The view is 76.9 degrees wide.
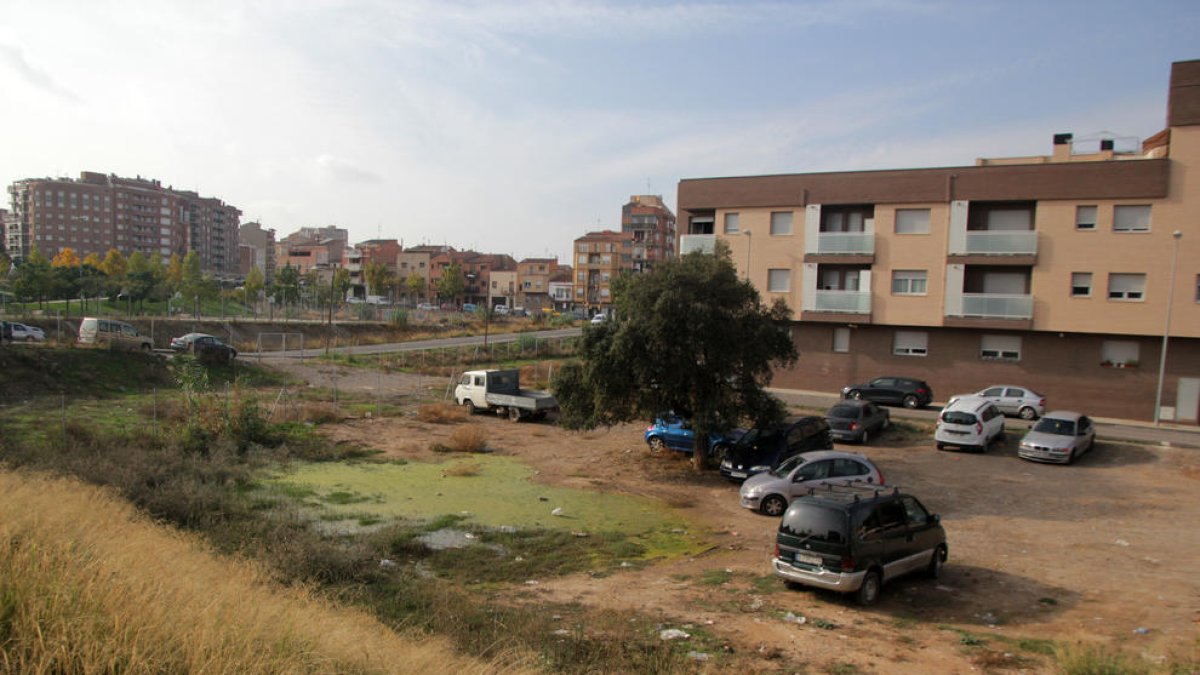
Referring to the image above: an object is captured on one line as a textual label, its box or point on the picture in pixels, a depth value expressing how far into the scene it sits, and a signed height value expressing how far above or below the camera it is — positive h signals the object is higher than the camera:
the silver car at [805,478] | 17.89 -3.73
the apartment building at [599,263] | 121.88 +7.76
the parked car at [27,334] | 43.76 -2.93
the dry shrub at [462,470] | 21.84 -4.87
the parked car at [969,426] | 25.91 -3.42
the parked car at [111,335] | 41.16 -2.67
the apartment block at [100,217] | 130.50 +13.15
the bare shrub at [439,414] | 32.09 -4.78
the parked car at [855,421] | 27.47 -3.64
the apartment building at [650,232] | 122.00 +13.28
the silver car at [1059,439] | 24.42 -3.55
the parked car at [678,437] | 24.09 -4.05
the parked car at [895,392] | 34.78 -3.19
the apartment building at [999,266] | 32.31 +2.91
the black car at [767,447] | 21.28 -3.74
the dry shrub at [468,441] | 25.97 -4.71
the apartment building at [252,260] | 185.62 +8.91
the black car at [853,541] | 11.59 -3.50
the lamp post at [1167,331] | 31.17 +0.22
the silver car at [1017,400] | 32.34 -3.06
